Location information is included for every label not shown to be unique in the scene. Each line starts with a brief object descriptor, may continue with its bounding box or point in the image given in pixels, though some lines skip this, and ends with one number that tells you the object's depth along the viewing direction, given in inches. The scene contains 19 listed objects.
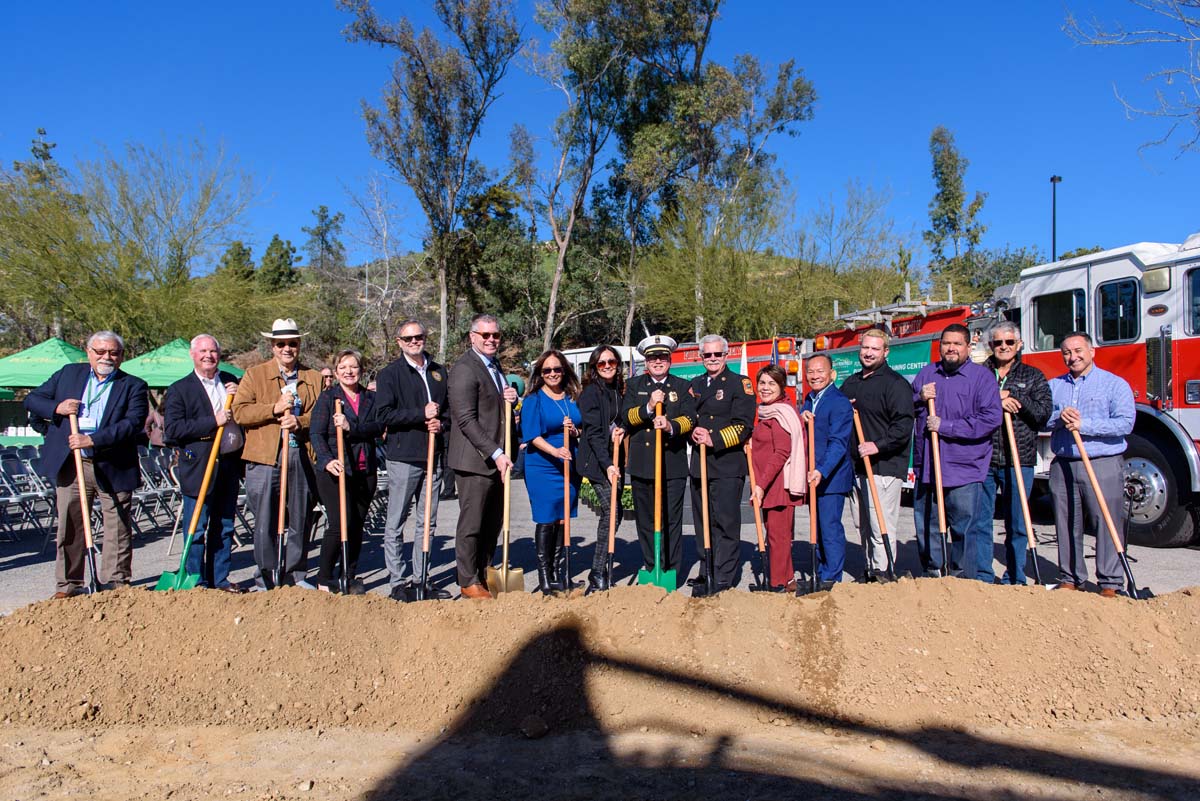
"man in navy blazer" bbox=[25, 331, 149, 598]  213.6
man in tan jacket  218.8
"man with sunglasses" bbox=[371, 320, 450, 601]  219.9
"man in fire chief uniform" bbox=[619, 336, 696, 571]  228.4
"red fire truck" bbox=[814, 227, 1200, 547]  289.6
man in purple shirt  212.8
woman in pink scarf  225.3
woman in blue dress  233.0
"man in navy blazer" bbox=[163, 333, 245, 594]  215.2
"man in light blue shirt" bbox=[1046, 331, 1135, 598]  206.2
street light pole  1268.5
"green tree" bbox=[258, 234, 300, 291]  1616.6
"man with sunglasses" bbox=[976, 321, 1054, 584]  214.4
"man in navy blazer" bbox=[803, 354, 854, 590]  223.6
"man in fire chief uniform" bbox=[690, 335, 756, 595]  225.5
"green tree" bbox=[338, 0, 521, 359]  1046.4
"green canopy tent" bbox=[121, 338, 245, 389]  547.2
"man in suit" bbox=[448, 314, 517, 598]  215.3
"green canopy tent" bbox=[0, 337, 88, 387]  535.5
